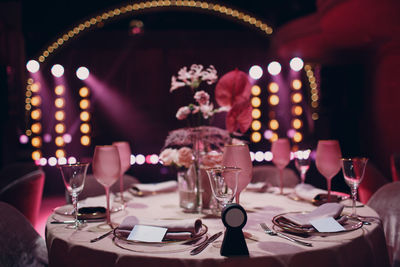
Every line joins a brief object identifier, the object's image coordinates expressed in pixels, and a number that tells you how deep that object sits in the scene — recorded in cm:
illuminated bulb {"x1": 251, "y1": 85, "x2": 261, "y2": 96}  691
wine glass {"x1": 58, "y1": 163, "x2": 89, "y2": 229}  118
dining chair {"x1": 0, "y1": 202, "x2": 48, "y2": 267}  134
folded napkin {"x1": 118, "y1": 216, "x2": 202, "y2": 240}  101
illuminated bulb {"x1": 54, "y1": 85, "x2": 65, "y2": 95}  680
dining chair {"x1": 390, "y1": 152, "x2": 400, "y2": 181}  255
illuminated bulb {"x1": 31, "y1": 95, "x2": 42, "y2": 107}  674
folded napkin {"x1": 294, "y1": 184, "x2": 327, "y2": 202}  157
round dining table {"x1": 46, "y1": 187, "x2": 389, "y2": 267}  88
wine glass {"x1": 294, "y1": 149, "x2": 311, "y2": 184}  165
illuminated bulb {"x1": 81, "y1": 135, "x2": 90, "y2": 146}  674
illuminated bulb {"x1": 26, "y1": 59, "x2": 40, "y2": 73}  620
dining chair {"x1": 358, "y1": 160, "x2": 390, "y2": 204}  236
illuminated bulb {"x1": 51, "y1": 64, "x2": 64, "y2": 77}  658
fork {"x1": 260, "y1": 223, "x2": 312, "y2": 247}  95
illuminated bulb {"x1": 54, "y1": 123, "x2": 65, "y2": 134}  682
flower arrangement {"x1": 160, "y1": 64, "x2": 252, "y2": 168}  149
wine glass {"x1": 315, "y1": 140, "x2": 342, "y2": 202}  139
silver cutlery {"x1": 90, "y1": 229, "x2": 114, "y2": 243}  102
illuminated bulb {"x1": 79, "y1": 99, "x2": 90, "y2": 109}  687
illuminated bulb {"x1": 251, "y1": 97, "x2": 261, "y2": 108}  695
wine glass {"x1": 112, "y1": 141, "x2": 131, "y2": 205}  166
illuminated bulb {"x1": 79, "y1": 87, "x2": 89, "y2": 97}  688
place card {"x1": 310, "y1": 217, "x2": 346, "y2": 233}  105
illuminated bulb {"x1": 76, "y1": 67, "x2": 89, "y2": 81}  668
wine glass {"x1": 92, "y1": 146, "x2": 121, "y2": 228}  124
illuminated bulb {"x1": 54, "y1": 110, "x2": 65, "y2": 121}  686
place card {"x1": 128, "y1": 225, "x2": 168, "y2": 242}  100
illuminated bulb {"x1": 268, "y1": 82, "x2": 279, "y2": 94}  693
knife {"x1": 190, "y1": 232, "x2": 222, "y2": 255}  91
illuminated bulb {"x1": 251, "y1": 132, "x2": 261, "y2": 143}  686
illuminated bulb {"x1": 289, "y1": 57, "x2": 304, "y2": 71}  643
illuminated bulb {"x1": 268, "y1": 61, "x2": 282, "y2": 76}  670
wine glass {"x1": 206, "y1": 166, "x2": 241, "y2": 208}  100
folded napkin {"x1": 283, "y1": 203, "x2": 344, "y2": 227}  112
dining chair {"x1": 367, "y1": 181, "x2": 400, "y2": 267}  144
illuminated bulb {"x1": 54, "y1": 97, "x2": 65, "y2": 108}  683
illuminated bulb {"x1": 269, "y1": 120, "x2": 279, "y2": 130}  695
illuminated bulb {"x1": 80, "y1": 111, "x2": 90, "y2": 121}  682
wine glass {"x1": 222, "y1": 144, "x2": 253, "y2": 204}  115
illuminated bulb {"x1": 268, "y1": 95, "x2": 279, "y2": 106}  698
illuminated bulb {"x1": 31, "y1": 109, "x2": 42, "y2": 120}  676
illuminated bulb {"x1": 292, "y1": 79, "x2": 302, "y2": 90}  688
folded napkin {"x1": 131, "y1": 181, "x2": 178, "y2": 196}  185
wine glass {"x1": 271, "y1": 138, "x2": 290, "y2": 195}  171
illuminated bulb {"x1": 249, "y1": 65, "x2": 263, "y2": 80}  677
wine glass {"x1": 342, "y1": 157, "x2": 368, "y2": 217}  121
